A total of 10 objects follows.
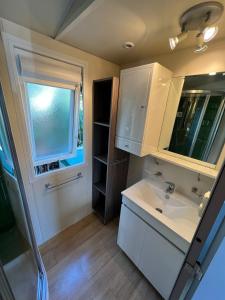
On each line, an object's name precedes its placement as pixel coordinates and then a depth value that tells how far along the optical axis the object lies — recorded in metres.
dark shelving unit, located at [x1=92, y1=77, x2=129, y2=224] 1.58
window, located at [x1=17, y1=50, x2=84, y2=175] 1.16
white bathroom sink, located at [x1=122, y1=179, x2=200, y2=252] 1.01
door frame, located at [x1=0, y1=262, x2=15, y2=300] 0.65
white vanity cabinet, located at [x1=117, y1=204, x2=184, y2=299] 1.06
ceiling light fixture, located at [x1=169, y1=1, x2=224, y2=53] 0.73
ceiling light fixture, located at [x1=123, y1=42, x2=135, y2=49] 1.19
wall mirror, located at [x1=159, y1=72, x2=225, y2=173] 1.12
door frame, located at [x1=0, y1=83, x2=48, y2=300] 0.83
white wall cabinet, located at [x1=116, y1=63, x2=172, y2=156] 1.19
